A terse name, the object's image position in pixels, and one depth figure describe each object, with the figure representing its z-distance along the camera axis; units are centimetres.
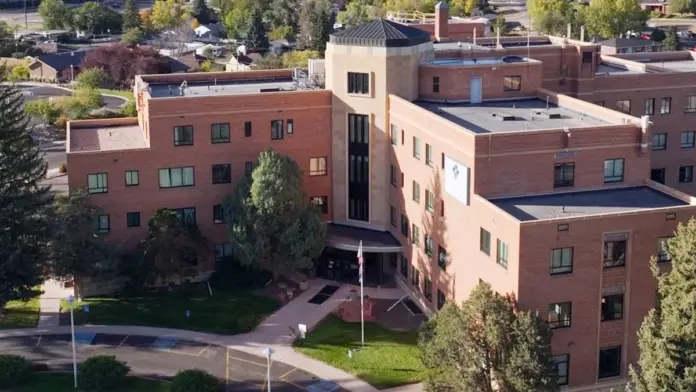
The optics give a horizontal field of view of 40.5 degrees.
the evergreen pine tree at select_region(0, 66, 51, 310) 5794
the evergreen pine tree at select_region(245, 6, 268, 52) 17925
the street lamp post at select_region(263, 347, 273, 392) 4456
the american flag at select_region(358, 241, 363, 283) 5676
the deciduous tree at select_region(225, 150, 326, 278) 6256
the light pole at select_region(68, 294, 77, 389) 4994
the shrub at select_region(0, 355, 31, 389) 5031
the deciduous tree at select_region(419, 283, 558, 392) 4488
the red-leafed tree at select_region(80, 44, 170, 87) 14250
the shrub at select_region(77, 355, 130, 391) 5006
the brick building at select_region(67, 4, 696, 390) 4809
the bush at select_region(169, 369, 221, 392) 4759
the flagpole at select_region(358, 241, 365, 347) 5597
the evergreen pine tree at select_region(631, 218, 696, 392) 4034
